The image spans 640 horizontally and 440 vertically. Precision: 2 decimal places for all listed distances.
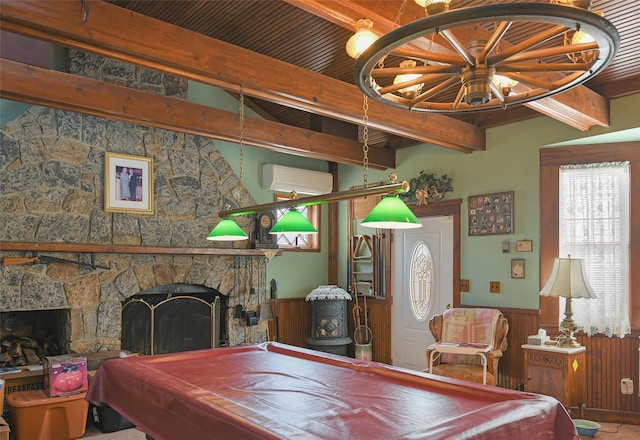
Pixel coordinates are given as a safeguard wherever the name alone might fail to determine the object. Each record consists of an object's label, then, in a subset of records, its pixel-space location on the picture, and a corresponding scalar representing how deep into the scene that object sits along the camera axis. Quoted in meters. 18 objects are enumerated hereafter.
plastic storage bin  4.06
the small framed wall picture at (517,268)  5.20
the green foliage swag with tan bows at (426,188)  5.95
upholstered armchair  4.78
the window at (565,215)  4.64
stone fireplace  4.55
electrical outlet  4.58
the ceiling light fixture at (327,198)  2.67
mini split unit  6.40
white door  6.00
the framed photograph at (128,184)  5.07
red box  4.21
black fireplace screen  5.26
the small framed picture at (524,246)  5.15
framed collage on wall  5.35
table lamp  4.46
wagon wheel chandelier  1.42
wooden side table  4.36
